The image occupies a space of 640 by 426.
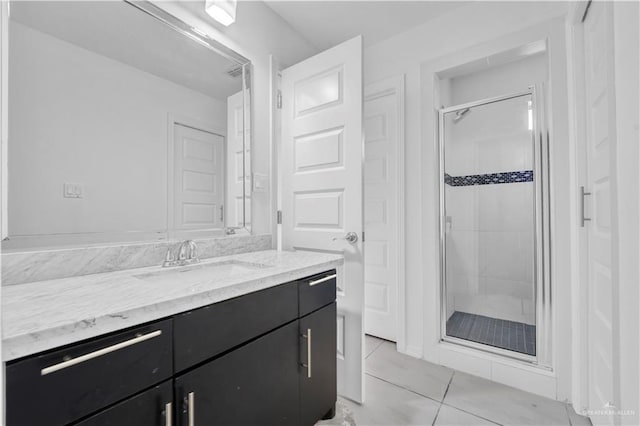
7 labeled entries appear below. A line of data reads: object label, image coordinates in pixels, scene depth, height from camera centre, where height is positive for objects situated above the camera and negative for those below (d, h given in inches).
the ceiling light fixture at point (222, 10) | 60.5 +43.5
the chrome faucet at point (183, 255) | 52.2 -7.3
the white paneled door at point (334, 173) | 66.2 +10.4
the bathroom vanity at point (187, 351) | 24.8 -15.1
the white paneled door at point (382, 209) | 94.5 +2.2
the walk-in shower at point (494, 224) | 75.0 -2.5
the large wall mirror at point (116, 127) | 41.9 +15.7
